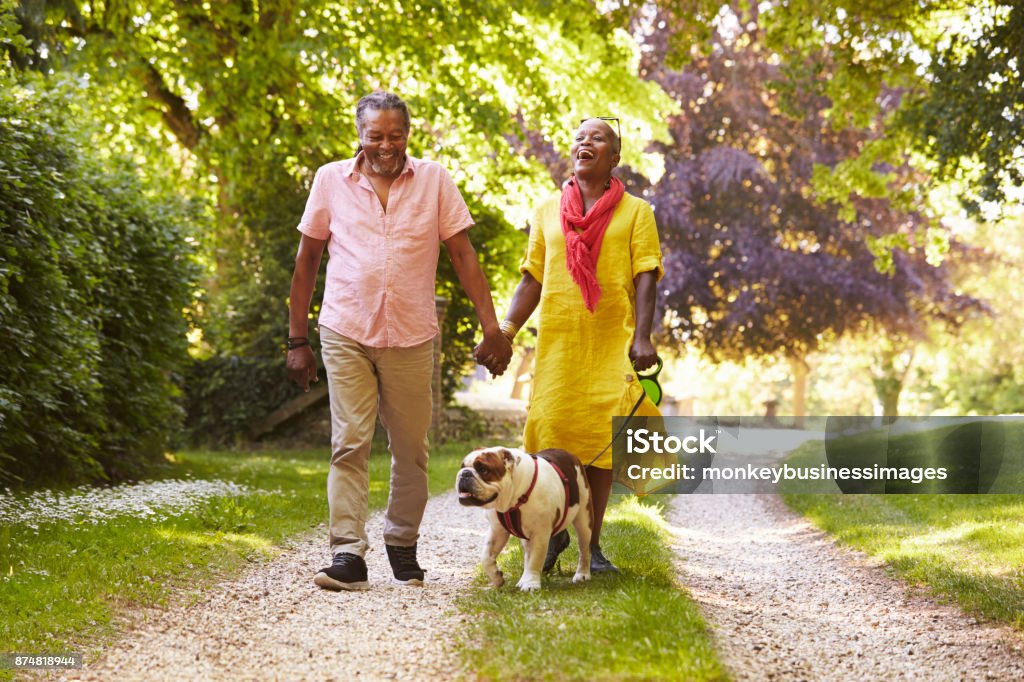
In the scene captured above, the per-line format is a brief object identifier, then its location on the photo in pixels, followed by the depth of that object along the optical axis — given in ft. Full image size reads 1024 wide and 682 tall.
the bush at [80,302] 26.81
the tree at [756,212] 87.20
